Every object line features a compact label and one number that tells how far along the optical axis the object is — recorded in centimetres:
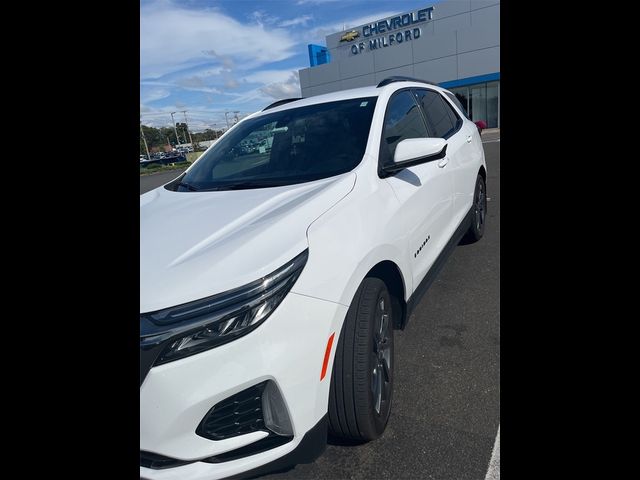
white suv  121
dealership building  2542
